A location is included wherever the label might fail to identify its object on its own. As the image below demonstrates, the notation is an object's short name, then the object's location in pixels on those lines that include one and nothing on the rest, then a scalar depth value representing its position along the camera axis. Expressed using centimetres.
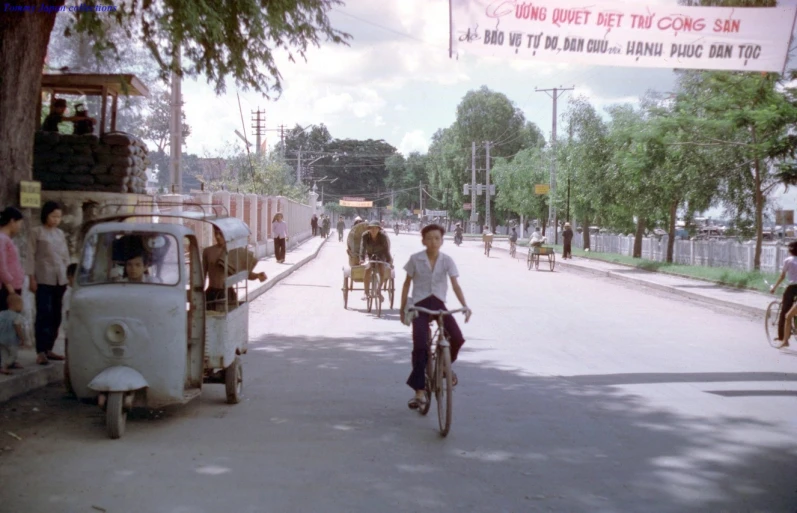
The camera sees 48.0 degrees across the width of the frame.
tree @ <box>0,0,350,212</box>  952
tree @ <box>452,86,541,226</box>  8619
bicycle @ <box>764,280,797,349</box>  1285
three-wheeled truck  688
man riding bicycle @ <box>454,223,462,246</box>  5768
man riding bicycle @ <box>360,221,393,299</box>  1584
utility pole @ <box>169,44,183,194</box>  1777
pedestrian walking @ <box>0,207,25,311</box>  816
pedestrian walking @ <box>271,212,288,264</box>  3098
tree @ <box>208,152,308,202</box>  5419
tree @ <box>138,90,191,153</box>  5352
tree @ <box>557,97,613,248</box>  3681
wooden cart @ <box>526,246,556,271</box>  3206
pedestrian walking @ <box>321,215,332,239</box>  6824
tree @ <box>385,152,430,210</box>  12462
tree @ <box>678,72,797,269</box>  1947
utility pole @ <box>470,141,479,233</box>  7796
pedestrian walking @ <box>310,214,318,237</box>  6975
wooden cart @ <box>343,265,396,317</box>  1619
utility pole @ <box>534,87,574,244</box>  5069
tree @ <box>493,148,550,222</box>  6525
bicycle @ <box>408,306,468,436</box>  679
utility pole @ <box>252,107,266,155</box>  6300
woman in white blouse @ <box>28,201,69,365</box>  908
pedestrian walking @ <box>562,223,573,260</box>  4025
